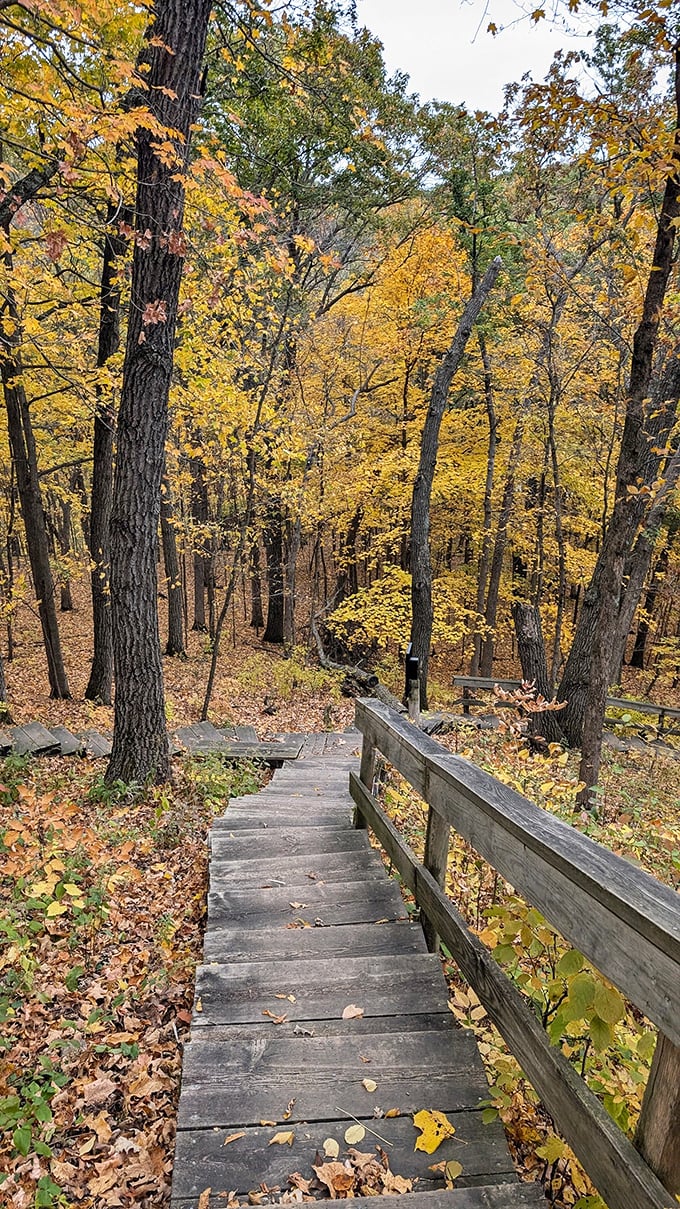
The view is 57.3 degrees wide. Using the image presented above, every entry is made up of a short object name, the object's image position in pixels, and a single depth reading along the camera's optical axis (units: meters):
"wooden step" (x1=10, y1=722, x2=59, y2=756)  7.66
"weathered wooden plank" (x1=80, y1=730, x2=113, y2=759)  7.70
